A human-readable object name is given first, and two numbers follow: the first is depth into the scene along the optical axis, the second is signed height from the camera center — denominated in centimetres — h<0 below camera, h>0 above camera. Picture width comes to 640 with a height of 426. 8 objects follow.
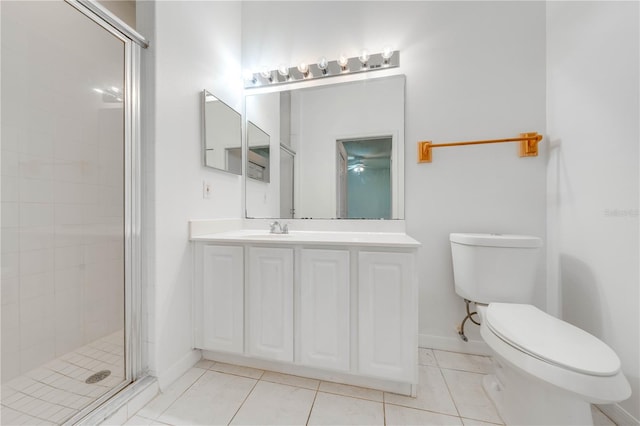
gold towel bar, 145 +43
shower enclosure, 104 +2
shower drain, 113 -76
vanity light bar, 169 +103
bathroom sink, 159 -15
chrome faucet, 171 -11
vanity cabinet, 116 -48
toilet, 77 -47
